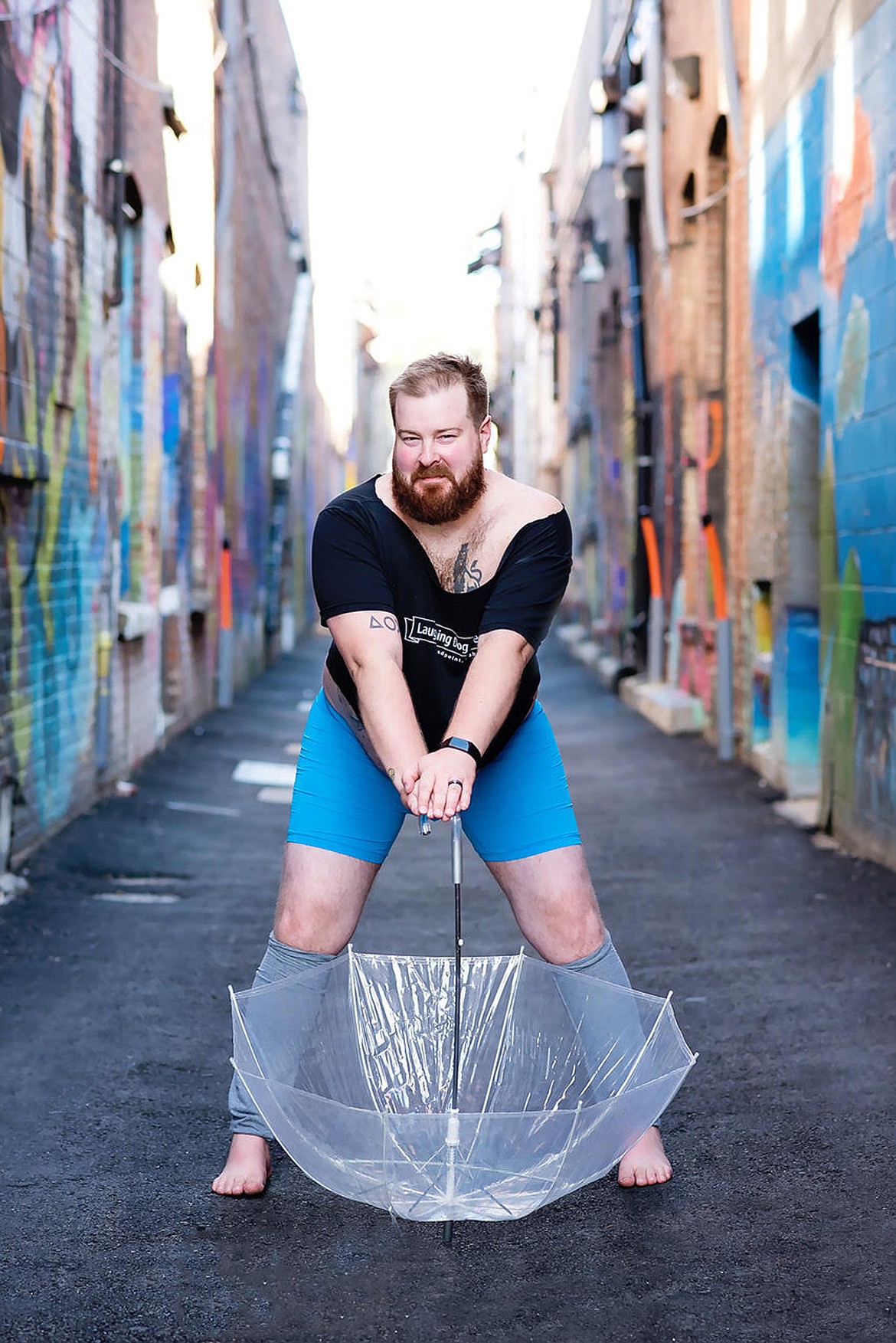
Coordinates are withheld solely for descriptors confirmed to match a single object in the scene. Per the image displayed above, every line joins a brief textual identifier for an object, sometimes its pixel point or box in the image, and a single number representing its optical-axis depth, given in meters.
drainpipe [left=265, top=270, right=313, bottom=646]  20.34
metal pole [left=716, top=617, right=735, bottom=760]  10.63
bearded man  3.39
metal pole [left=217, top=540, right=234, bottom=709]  14.09
